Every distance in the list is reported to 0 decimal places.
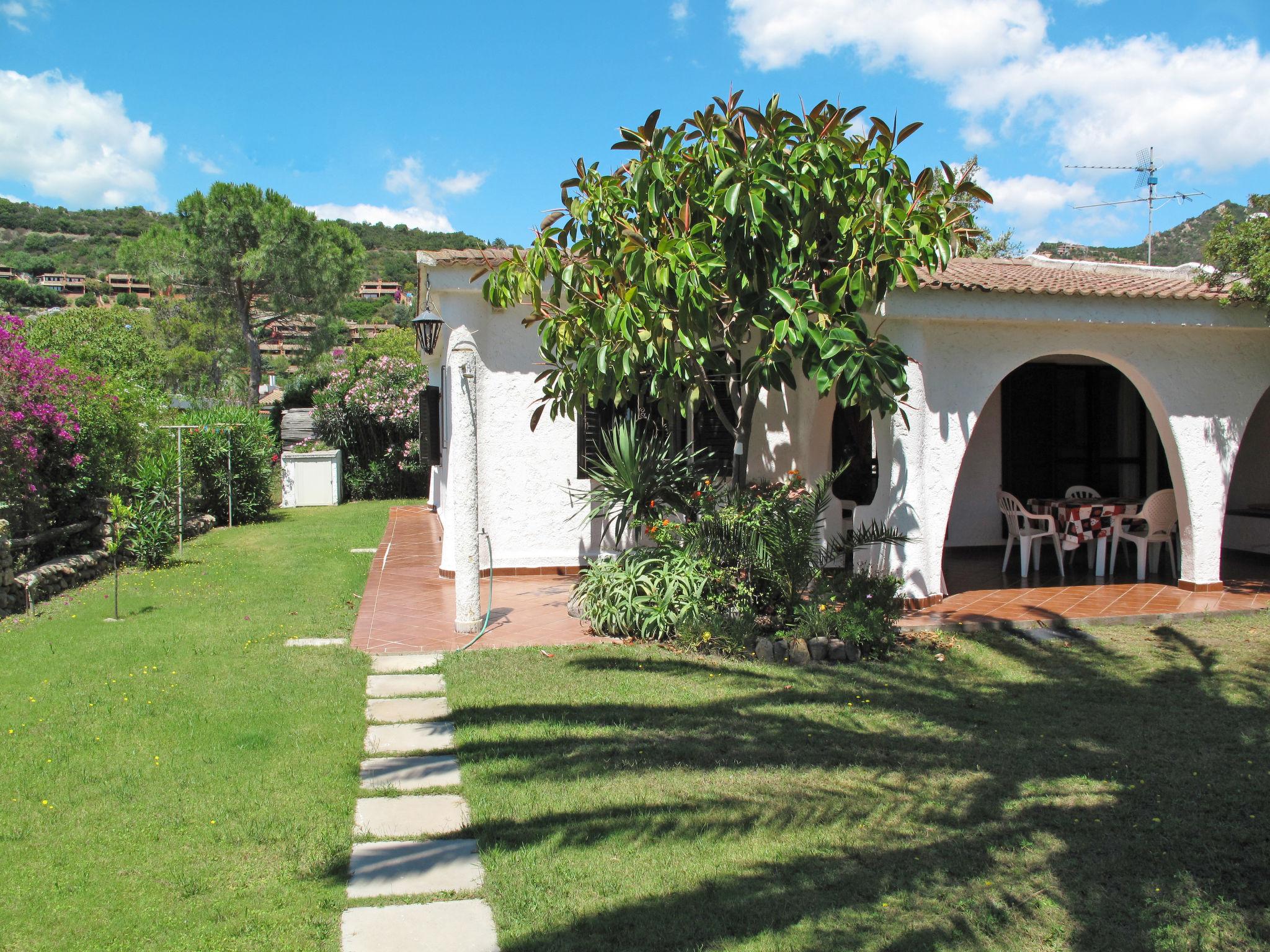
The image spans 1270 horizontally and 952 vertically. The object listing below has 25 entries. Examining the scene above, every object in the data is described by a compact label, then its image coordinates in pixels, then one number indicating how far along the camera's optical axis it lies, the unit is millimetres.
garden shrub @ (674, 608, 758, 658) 7555
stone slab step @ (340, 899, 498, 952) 3279
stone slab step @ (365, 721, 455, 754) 5324
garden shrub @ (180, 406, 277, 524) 17250
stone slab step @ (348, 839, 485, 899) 3693
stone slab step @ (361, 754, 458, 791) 4797
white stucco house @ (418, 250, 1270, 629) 8984
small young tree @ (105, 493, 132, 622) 9354
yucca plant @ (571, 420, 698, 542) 8586
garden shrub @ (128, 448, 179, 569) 12148
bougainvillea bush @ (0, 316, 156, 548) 10352
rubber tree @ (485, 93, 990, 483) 6895
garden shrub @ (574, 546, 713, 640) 7957
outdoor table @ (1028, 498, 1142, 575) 10688
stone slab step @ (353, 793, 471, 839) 4238
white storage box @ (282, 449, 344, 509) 21688
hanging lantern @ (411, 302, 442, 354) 11500
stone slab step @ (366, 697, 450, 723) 5895
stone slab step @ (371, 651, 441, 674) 7098
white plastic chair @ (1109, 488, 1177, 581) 10531
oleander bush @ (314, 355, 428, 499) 22891
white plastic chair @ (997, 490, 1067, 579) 10836
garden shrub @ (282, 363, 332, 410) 29562
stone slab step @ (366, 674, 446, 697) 6484
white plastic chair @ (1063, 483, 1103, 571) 12014
